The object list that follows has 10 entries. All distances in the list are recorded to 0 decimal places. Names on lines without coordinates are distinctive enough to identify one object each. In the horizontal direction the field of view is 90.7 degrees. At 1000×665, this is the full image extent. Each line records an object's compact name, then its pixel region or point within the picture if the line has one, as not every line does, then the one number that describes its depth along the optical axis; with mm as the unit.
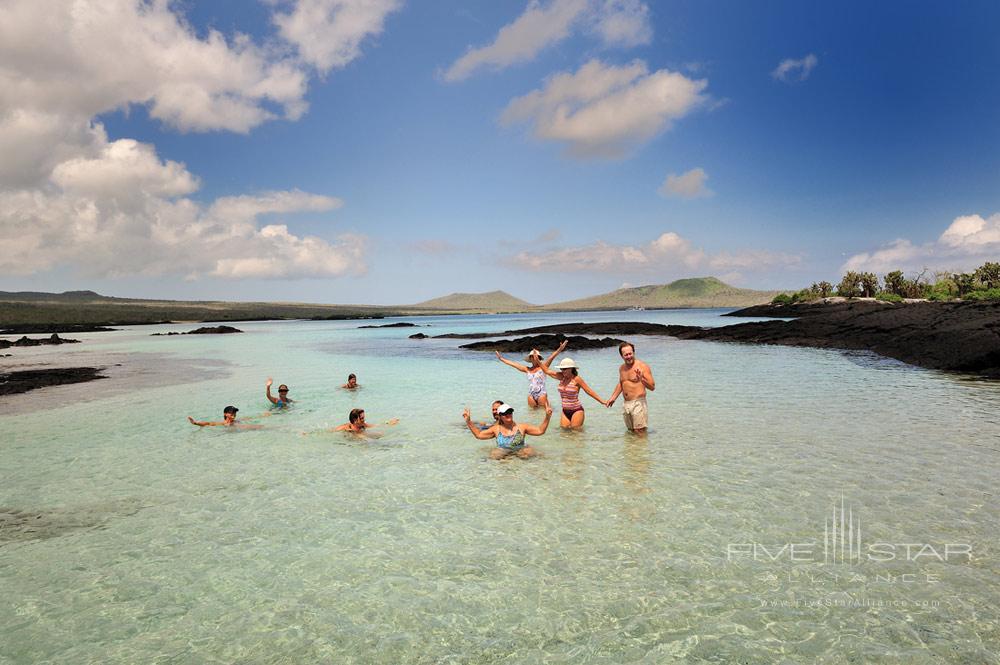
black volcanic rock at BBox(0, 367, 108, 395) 25156
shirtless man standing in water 13359
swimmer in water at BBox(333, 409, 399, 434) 14805
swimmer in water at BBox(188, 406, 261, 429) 15853
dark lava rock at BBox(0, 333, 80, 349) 55300
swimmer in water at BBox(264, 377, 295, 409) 19000
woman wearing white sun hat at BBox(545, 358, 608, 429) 14477
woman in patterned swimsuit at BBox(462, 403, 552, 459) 12055
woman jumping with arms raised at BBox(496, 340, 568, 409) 16375
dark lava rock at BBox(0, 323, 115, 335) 89669
